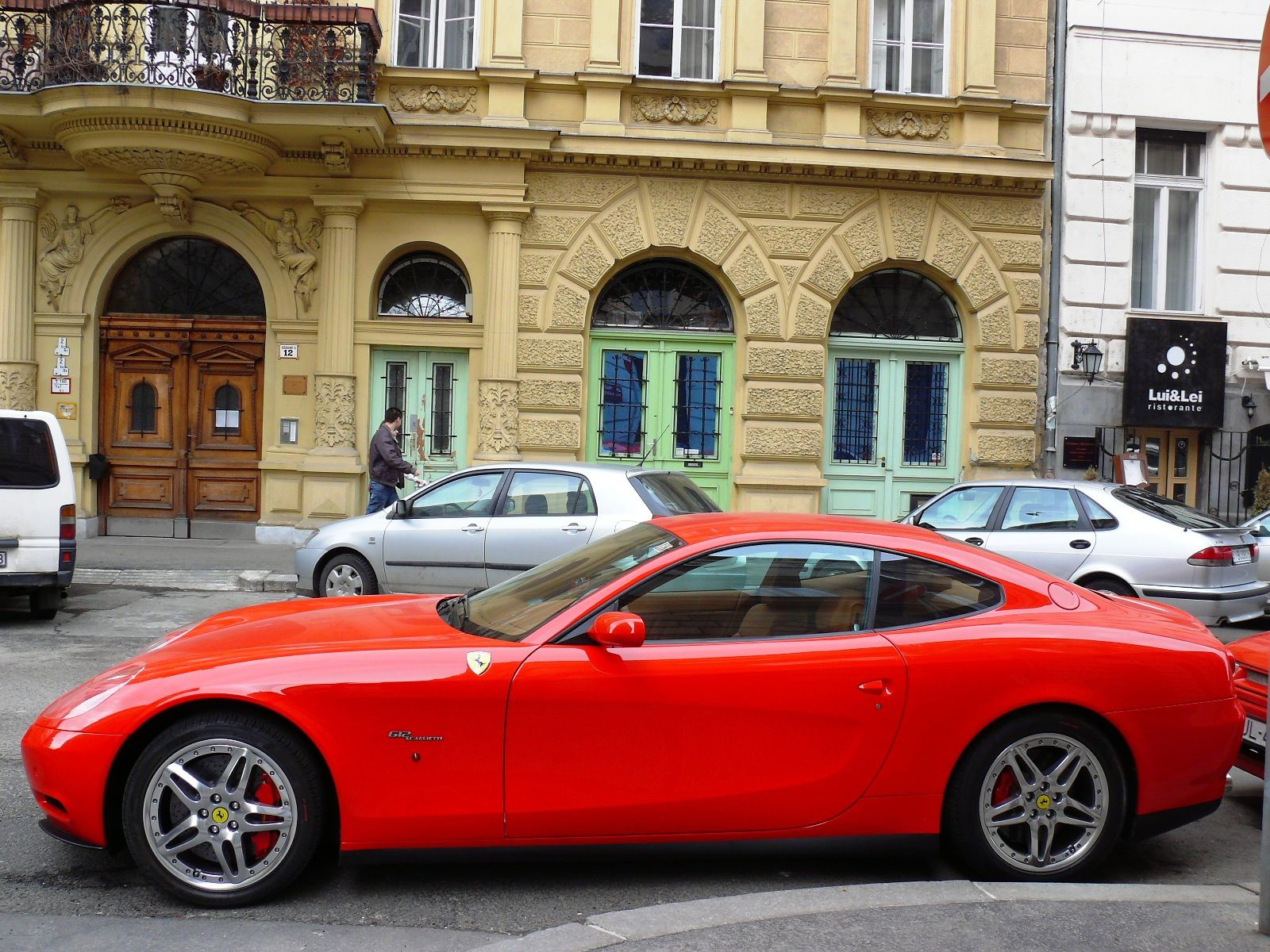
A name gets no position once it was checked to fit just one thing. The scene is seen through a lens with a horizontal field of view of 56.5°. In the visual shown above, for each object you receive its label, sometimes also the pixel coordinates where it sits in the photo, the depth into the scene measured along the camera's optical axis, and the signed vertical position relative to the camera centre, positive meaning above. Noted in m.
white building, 16.41 +2.93
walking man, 13.52 -0.36
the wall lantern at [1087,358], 16.02 +1.28
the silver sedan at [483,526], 10.08 -0.76
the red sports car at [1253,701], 5.27 -1.11
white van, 9.52 -0.62
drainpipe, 16.33 +2.71
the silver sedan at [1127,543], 9.71 -0.76
